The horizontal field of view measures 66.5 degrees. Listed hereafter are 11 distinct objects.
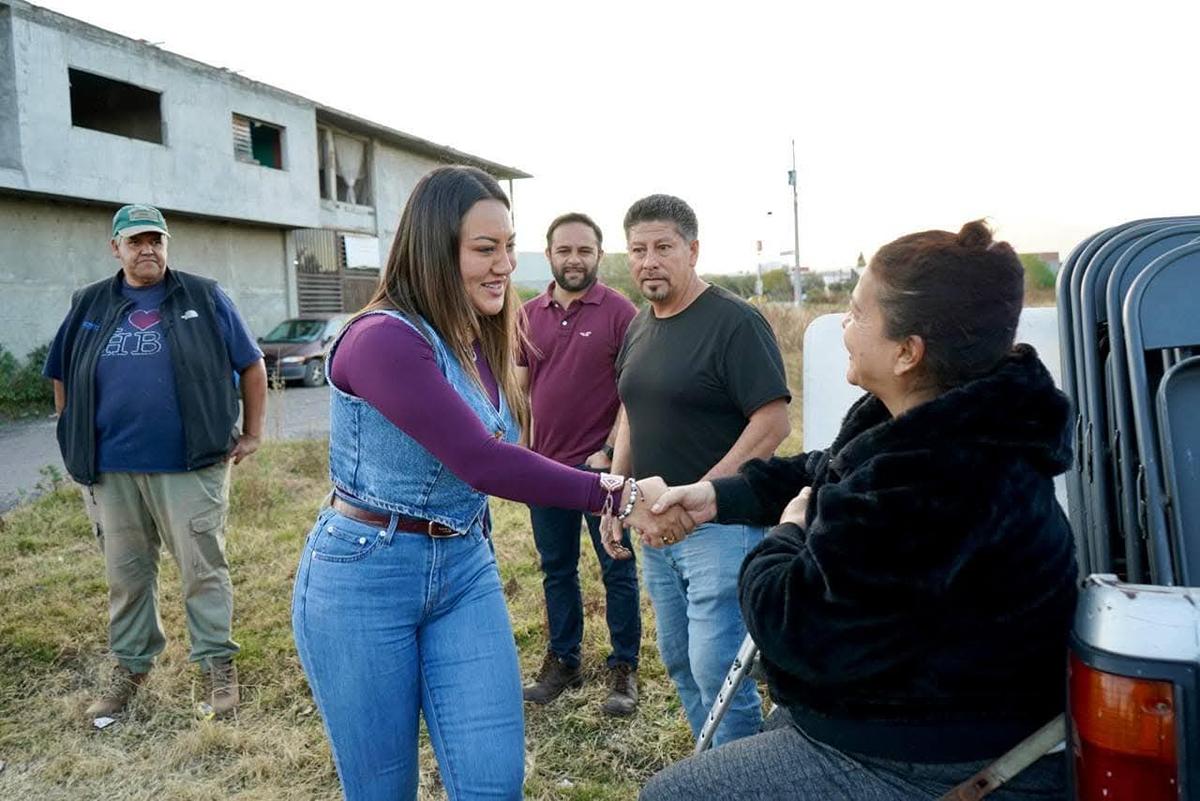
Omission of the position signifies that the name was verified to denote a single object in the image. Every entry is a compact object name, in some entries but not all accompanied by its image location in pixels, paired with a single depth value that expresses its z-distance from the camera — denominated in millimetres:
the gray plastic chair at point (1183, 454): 1657
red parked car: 18031
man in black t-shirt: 2980
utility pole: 30766
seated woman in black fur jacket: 1463
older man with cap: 4145
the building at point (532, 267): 70438
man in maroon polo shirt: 4203
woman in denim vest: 2111
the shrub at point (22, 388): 15086
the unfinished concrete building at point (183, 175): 16406
